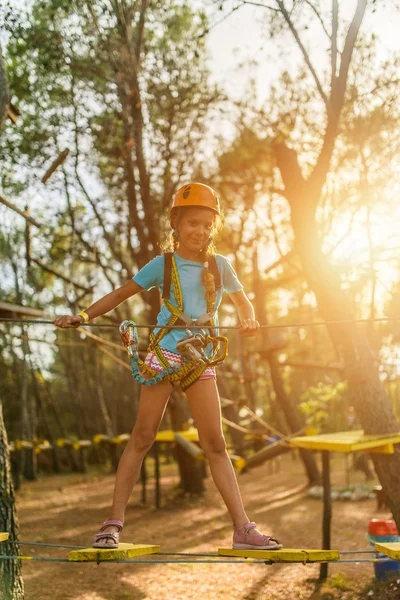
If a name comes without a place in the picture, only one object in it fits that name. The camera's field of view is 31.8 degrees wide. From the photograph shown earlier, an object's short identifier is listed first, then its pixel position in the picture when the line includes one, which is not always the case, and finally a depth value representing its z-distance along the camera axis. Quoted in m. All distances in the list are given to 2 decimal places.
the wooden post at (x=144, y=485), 12.14
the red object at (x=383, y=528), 5.99
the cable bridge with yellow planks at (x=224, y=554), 3.21
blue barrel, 5.91
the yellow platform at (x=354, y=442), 5.86
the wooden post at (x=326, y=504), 7.00
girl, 3.60
